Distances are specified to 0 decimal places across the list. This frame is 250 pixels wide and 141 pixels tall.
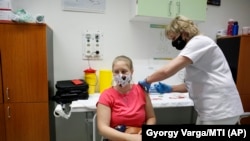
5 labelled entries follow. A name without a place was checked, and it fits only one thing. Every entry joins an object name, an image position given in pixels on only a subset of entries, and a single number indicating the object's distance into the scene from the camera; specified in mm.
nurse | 1362
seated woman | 1354
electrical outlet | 2428
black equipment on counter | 2004
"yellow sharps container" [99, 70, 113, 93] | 2410
